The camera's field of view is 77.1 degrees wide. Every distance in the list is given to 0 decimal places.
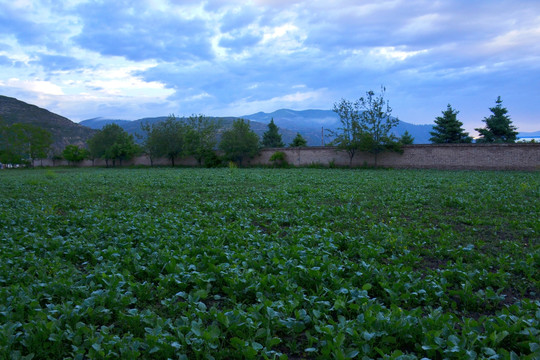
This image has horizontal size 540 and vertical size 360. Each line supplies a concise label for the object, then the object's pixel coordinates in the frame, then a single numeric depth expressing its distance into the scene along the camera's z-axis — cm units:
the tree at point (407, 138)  3619
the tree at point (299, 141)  4282
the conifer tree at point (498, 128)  3172
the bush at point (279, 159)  2984
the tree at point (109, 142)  4150
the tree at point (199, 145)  3350
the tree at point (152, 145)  3700
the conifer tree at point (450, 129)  3166
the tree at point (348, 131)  2572
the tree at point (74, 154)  4666
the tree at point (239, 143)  3094
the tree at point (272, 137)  4841
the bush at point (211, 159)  3284
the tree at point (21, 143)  4328
